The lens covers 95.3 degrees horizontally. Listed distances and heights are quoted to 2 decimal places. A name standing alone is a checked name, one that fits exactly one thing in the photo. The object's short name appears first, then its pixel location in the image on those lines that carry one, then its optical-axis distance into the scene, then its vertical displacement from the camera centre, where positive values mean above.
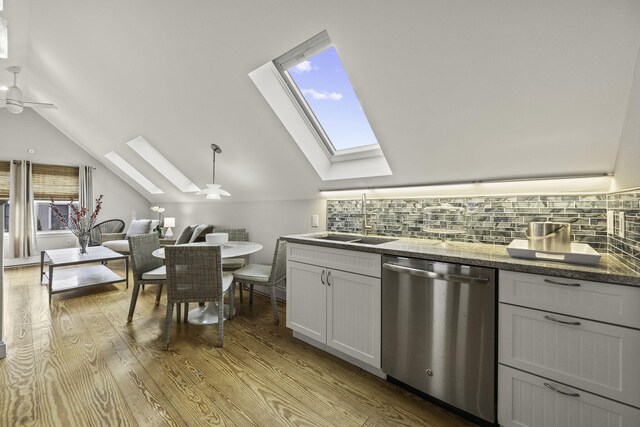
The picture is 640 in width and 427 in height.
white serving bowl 3.17 -0.30
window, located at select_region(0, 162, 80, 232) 5.55 +0.39
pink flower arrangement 4.00 -0.17
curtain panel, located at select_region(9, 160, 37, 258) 5.21 +0.00
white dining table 2.78 -1.01
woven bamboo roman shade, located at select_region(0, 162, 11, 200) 5.17 +0.55
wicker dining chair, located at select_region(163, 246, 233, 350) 2.35 -0.54
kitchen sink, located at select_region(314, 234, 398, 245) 2.48 -0.24
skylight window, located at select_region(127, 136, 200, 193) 4.61 +0.77
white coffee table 3.63 -0.94
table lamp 5.30 -0.24
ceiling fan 3.14 +1.20
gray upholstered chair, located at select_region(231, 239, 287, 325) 2.88 -0.64
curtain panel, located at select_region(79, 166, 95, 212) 5.96 +0.48
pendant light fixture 2.98 +0.22
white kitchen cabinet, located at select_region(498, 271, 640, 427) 1.18 -0.62
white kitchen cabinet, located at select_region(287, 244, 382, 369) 1.95 -0.65
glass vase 4.03 -0.42
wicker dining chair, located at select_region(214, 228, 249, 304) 3.94 -0.31
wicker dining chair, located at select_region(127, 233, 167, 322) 2.85 -0.56
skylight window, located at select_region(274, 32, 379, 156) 2.31 +1.02
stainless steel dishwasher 1.49 -0.66
